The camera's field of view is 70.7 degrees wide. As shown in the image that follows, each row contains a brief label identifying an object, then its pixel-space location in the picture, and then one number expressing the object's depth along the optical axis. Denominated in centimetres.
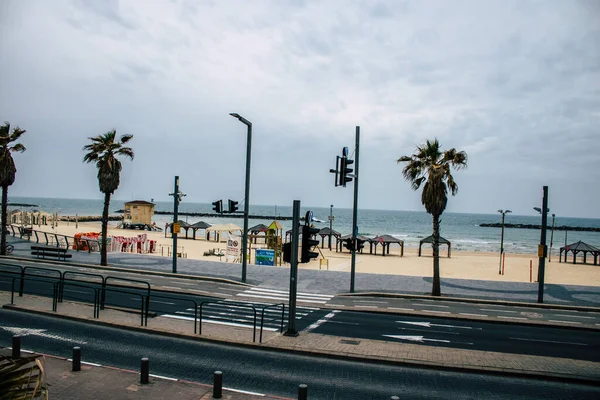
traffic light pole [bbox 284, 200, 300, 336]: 1359
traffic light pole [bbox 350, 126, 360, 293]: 2419
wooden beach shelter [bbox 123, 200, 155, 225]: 9444
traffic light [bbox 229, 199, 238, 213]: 2353
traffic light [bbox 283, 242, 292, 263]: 1418
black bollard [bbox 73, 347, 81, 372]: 1008
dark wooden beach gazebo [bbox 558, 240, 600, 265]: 4816
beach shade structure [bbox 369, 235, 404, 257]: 5332
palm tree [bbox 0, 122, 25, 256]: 3138
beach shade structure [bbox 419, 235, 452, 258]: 5012
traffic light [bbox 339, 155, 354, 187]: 1814
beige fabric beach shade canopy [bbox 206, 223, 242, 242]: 5280
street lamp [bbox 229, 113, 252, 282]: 2428
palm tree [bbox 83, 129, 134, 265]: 2970
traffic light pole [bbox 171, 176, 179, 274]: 2755
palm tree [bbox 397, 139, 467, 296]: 2392
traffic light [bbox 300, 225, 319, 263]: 1366
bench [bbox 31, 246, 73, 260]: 3075
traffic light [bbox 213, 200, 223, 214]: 2376
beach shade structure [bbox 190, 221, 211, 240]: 6658
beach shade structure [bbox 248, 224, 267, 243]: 5257
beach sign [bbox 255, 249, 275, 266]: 3600
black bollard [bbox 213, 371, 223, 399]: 895
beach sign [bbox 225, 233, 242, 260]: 3731
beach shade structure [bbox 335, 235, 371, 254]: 5513
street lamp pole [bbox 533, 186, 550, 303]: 2198
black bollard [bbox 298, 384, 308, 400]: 823
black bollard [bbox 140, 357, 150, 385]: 957
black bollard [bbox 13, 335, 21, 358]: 1019
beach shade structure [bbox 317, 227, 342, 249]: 5598
